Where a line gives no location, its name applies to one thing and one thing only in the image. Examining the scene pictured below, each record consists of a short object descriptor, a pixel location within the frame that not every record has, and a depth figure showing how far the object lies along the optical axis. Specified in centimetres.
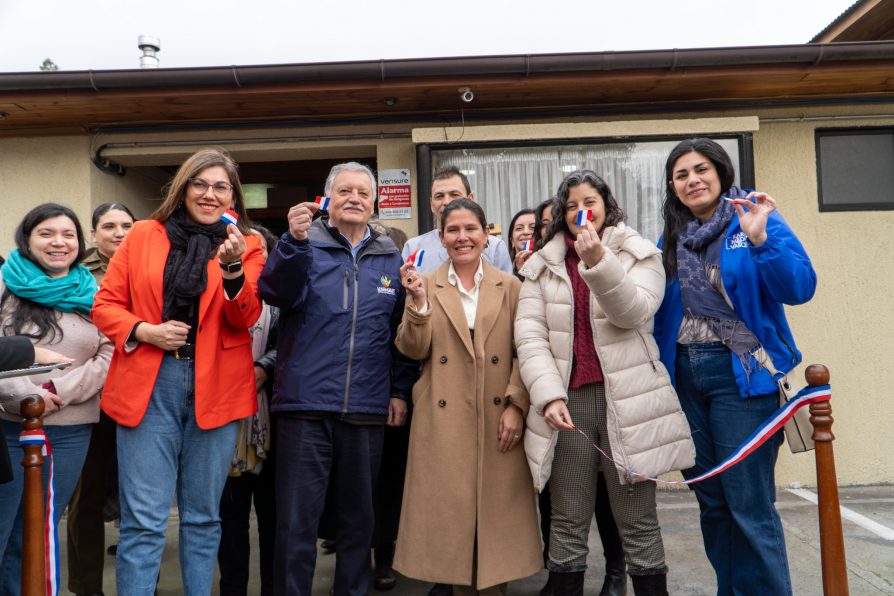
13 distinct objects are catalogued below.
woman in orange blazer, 268
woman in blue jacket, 259
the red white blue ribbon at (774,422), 252
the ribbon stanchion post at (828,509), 246
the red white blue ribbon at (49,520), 247
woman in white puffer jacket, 276
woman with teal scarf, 291
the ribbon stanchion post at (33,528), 238
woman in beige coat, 309
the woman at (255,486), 319
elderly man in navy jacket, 294
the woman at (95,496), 355
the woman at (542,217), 420
